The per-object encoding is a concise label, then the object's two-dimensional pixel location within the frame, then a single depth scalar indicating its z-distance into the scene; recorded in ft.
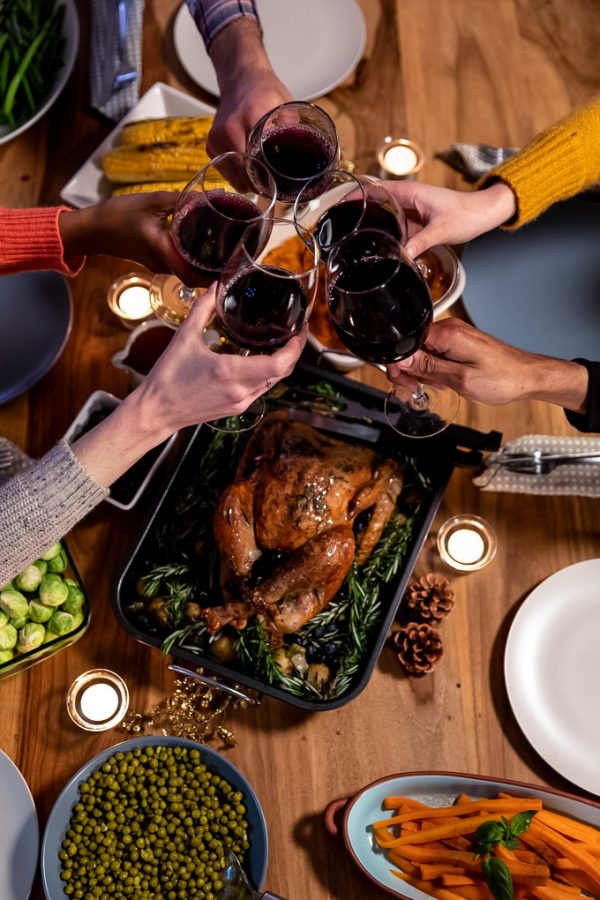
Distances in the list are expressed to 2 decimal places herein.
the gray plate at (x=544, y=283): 5.64
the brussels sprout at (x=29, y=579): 4.96
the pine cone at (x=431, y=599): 5.16
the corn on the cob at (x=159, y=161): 5.73
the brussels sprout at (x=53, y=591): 4.95
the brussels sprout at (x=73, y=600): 5.05
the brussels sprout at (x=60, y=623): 4.95
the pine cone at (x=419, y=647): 5.10
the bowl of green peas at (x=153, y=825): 4.75
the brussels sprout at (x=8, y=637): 4.89
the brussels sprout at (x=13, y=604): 4.93
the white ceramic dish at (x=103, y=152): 5.98
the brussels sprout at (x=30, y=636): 4.93
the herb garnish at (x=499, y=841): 4.42
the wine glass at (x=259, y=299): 3.73
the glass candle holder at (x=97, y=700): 5.07
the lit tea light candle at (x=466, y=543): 5.31
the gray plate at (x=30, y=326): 5.61
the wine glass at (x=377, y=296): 3.82
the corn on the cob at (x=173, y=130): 5.77
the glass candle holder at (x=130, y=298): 5.79
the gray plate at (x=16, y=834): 4.78
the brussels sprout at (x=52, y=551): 5.04
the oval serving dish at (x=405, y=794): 4.69
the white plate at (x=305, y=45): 6.31
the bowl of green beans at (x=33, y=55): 6.23
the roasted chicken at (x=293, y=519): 4.85
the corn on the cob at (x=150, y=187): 5.80
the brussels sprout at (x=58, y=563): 5.08
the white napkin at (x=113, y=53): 6.25
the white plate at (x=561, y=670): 4.94
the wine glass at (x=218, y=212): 4.02
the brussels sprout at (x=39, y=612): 4.96
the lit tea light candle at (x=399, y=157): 6.10
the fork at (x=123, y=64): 6.23
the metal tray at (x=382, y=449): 4.69
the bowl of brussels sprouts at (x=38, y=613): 4.93
